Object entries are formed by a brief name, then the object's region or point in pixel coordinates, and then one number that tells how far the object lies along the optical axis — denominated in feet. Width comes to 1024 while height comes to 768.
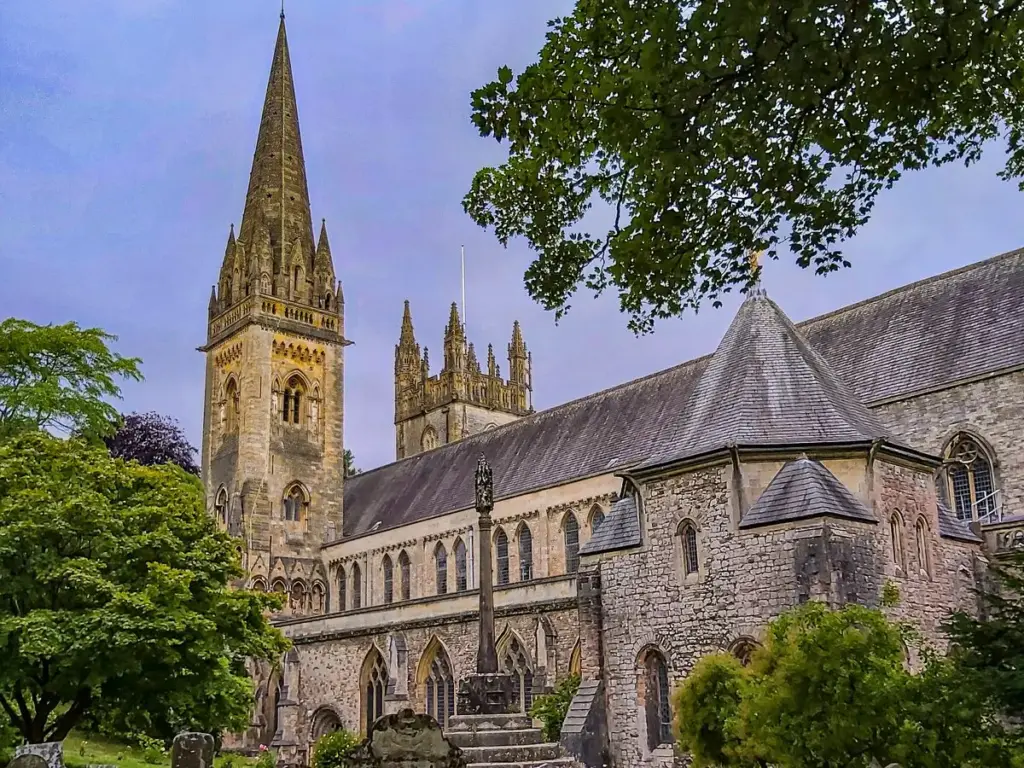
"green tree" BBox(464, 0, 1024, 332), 23.62
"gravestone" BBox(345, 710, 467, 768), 36.52
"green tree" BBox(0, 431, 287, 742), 63.31
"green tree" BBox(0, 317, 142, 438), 95.25
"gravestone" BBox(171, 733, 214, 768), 45.47
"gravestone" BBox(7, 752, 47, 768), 37.68
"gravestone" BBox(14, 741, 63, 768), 53.67
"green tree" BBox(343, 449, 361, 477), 257.55
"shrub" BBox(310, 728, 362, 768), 82.84
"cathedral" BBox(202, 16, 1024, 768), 60.90
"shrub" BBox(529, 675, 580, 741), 71.82
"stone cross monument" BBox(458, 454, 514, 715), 63.31
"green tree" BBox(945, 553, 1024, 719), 29.81
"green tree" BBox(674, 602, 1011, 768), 32.68
